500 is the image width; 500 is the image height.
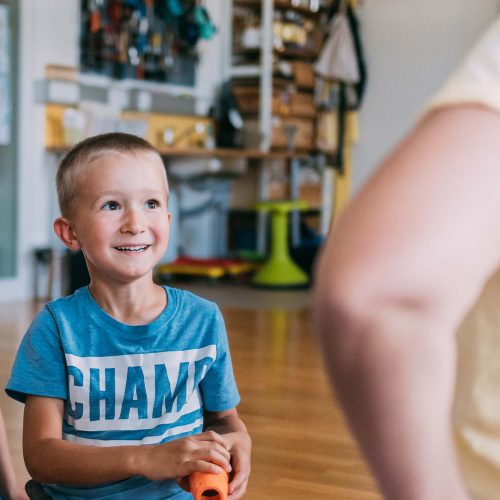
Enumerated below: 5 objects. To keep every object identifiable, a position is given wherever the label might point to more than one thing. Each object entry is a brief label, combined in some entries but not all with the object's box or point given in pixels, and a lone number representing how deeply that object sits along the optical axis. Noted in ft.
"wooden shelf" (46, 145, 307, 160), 19.81
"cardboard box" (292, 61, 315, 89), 22.98
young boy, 4.06
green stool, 20.61
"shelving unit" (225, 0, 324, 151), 22.13
